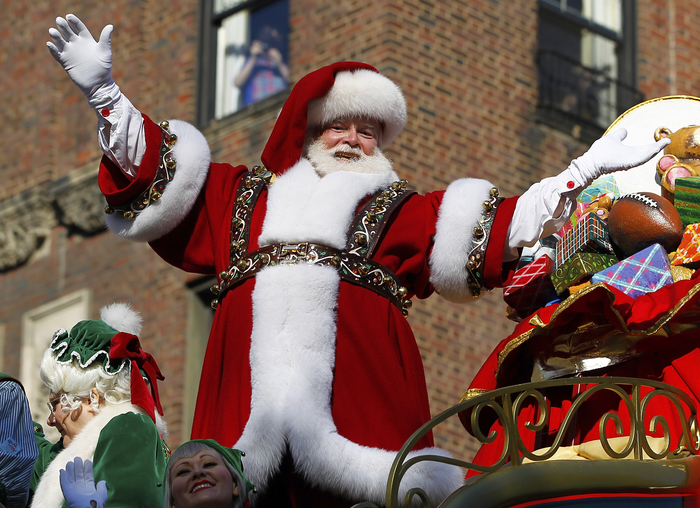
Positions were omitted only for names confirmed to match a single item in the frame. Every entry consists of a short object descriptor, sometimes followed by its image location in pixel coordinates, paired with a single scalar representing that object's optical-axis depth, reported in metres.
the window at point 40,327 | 25.84
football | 13.72
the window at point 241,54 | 25.22
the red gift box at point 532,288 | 14.18
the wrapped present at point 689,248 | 13.60
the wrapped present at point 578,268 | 13.68
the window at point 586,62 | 25.61
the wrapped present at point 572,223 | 14.44
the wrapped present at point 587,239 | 14.01
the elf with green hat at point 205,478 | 10.54
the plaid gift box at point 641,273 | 13.45
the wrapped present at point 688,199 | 14.01
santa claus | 11.54
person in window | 25.03
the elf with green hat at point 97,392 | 12.20
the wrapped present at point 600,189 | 14.98
